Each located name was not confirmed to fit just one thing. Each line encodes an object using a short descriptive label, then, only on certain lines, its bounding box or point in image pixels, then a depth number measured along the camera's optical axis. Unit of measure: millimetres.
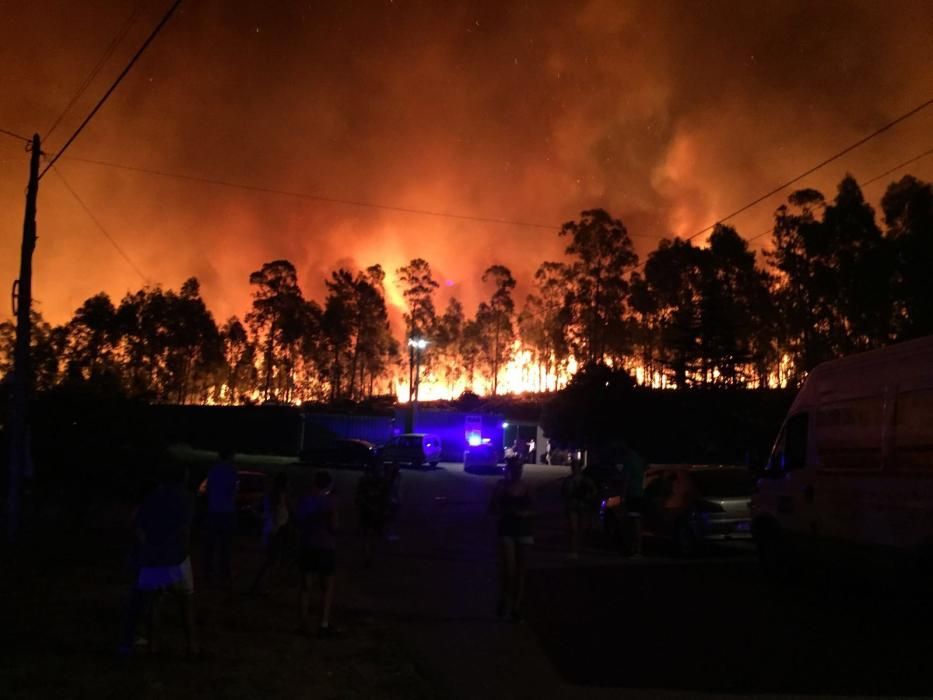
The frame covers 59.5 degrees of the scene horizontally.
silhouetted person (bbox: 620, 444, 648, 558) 13570
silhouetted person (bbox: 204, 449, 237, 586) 10500
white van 8008
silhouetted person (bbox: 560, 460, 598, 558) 13805
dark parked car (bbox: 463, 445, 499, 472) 38438
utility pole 13250
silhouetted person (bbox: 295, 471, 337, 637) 7711
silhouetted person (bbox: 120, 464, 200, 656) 6324
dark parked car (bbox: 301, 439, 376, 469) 38191
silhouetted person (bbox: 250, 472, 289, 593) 9750
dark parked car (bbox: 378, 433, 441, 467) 39216
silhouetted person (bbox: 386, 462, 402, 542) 14398
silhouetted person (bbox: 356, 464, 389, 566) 12547
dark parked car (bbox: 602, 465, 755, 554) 13508
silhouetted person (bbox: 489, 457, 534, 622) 8586
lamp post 47544
